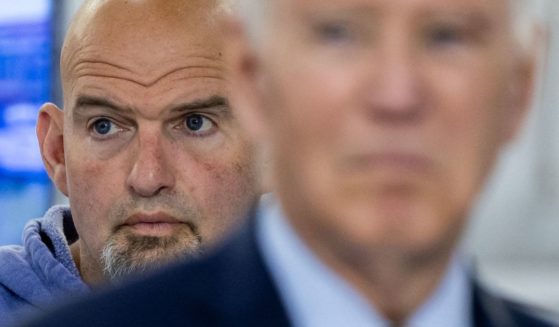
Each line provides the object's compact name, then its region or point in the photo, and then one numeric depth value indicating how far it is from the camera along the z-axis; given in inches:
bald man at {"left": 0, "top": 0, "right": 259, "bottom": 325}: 161.2
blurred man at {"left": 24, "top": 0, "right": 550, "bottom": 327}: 94.2
